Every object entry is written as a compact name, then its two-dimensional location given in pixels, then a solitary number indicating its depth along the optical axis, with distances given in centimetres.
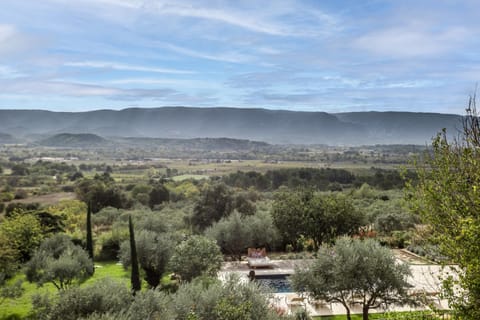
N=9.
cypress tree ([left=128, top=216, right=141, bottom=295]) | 1767
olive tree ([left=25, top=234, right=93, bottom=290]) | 1634
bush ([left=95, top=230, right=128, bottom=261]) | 2668
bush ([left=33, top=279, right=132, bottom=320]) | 1110
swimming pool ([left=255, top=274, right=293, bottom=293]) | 1989
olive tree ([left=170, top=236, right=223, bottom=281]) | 1716
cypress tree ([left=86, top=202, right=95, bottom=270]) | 2392
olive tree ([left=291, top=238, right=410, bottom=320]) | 1312
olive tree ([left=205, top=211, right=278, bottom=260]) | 2583
